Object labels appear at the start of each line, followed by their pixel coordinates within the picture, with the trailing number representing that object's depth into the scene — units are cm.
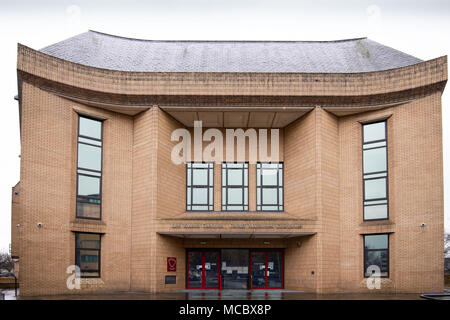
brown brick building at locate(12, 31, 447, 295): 2167
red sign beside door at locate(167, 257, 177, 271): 2336
